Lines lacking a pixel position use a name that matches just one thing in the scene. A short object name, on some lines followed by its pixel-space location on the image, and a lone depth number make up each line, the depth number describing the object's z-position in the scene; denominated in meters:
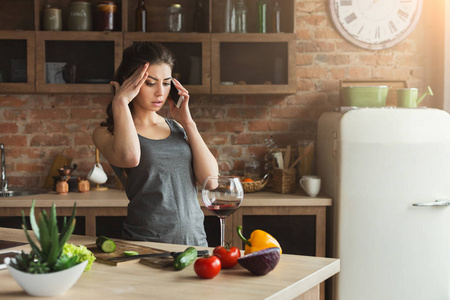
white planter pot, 1.22
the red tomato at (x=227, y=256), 1.48
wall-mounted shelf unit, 3.45
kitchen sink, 3.48
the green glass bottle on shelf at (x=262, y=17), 3.61
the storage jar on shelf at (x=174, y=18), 3.55
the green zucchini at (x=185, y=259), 1.47
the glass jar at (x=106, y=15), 3.50
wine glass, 1.54
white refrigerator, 3.15
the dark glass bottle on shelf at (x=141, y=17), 3.56
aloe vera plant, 1.24
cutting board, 1.54
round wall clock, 3.81
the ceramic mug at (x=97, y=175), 3.54
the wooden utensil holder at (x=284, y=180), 3.45
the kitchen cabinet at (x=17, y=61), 3.43
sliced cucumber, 1.66
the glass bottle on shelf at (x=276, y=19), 3.62
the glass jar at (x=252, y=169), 3.72
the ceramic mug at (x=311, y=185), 3.32
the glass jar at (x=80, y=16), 3.51
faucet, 3.59
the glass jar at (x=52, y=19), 3.50
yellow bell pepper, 1.60
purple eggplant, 1.41
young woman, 2.05
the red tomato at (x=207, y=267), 1.38
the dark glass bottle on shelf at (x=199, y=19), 3.63
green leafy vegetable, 1.32
